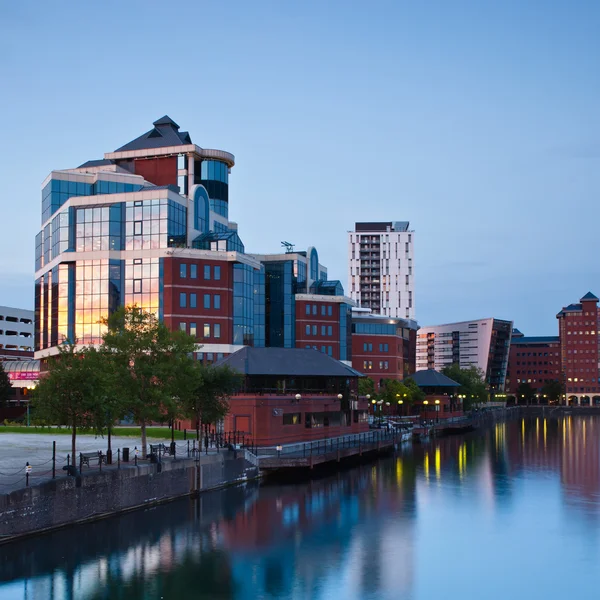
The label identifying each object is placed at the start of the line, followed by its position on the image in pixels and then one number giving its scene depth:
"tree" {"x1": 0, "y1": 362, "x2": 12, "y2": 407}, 114.88
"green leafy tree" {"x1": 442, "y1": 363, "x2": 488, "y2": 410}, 184.50
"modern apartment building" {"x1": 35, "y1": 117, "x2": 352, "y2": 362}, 107.81
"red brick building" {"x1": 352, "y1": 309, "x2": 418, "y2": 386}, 173.00
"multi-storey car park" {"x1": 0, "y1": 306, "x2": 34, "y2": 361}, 181.62
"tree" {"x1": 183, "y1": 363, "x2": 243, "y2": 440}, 65.75
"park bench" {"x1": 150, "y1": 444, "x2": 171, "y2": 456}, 55.59
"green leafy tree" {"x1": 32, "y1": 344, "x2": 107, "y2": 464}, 47.59
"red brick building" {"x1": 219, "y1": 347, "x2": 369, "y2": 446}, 77.75
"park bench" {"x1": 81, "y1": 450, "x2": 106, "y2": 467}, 47.70
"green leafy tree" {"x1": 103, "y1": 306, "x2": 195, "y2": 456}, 55.94
